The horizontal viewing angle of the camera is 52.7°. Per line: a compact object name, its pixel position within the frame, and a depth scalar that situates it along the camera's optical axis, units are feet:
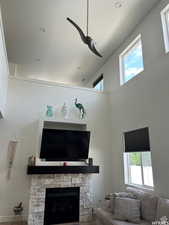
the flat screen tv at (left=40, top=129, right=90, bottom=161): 15.89
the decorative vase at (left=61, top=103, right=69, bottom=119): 18.07
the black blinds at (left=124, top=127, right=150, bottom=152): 14.15
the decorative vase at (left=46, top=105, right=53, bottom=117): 17.30
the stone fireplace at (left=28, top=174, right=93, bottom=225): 14.28
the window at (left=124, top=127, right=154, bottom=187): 13.95
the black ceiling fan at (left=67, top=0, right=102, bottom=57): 9.95
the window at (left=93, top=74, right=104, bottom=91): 24.56
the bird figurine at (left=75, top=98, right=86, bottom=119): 18.71
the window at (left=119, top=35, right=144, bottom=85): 16.55
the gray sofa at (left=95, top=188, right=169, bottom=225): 9.52
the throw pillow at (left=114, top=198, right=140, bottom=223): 10.62
